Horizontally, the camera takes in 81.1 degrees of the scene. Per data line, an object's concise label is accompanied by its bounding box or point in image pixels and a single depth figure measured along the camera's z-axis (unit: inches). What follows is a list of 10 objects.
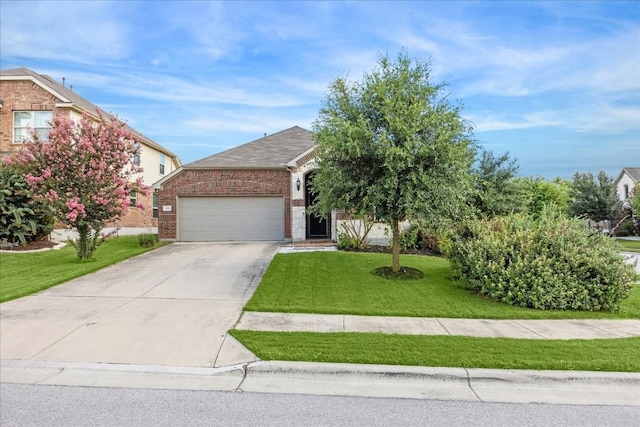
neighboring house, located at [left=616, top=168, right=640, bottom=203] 1384.1
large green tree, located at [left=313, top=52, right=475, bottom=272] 320.8
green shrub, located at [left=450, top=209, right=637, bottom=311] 281.9
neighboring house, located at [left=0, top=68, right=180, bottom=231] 679.7
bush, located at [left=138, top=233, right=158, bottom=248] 595.8
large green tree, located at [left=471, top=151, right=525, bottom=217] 572.4
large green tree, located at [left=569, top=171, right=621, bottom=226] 1059.9
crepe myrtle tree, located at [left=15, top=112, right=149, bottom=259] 434.0
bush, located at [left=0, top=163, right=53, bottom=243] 524.1
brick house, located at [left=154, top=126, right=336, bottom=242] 677.9
